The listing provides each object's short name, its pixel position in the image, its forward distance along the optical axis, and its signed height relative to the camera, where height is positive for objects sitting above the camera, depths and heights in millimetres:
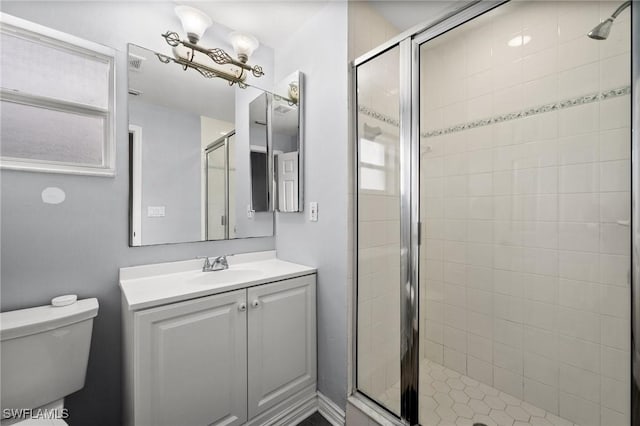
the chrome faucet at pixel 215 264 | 1679 -332
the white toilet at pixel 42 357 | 996 -569
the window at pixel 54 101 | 1208 +516
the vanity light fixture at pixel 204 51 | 1565 +979
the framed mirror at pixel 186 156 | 1518 +338
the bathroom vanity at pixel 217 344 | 1125 -629
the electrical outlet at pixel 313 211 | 1739 +0
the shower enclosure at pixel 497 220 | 1345 -46
